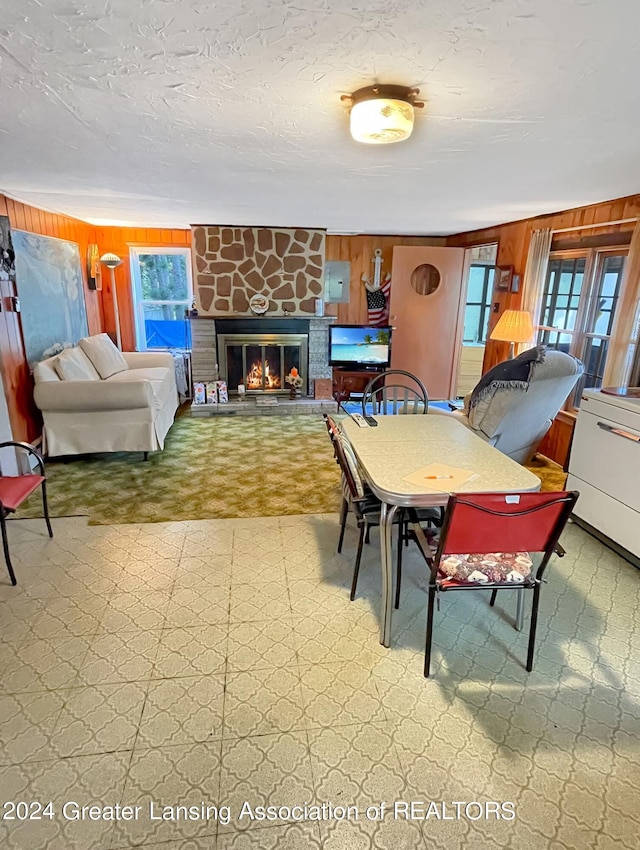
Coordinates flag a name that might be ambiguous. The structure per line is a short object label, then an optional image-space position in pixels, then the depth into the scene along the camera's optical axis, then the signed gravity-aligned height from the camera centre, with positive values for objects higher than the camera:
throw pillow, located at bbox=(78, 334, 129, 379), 4.82 -0.71
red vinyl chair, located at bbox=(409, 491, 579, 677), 1.66 -0.87
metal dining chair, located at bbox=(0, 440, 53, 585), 2.45 -1.11
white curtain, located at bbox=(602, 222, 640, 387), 3.24 -0.19
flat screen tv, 6.17 -0.73
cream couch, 3.91 -1.02
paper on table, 2.02 -0.78
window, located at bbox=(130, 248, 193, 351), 6.39 -0.10
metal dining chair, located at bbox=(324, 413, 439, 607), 2.27 -0.97
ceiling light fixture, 1.53 +0.56
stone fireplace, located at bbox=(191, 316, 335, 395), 5.96 -0.71
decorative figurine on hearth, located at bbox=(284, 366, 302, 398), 6.15 -1.13
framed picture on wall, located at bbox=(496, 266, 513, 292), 4.95 +0.16
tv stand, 6.17 -1.11
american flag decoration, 6.46 -0.08
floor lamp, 5.50 +0.25
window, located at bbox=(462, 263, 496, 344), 6.90 -0.14
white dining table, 1.99 -0.78
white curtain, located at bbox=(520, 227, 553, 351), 4.22 +0.19
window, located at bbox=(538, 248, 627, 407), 3.83 -0.07
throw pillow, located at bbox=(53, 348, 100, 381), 4.10 -0.71
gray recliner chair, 3.25 -0.75
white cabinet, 2.69 -0.99
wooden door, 5.98 -0.27
